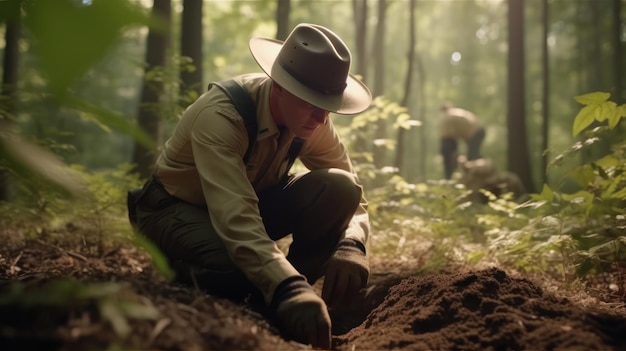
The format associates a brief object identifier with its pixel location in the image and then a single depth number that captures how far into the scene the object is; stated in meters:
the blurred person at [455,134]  12.76
